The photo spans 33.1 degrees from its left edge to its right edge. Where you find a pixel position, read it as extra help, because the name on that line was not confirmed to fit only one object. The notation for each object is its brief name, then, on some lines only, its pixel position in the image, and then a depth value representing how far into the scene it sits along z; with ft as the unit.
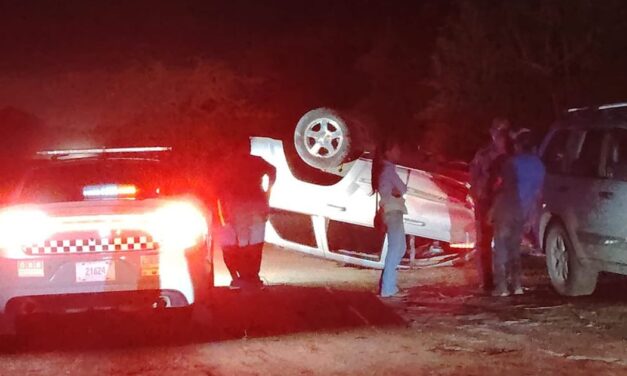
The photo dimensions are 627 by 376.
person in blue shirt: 35.12
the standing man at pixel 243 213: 37.70
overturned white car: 41.32
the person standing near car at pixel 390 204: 35.78
